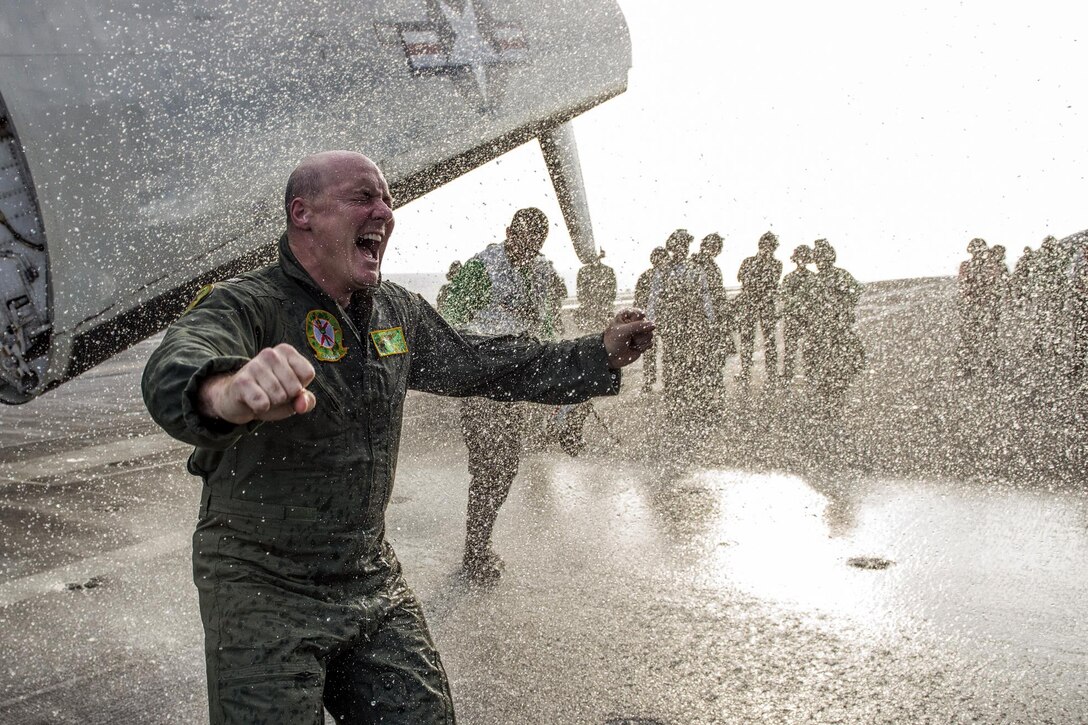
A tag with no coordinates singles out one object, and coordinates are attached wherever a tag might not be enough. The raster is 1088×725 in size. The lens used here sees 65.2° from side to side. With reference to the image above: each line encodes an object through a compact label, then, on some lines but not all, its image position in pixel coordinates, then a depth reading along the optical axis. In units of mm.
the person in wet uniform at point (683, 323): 8039
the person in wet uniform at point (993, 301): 9055
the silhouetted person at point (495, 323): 4047
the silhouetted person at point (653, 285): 8164
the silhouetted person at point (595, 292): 9420
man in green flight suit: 1602
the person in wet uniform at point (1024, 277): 9148
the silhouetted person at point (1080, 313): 8648
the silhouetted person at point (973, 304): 9062
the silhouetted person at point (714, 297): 8109
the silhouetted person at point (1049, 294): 8945
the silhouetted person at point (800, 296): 8492
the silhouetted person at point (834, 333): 8250
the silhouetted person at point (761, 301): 8852
